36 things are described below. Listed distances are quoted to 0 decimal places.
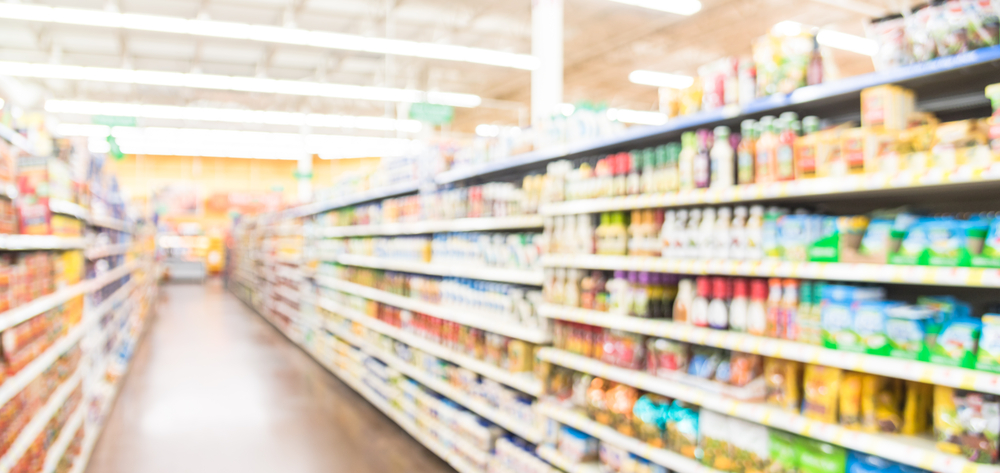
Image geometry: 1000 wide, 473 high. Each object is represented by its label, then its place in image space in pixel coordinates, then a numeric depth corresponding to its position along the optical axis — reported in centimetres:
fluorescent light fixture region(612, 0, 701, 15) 771
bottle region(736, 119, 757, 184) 229
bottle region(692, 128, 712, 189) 242
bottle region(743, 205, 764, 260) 225
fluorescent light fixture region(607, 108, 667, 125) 1685
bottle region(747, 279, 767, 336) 226
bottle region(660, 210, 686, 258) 258
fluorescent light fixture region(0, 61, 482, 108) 1057
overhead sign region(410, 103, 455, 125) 733
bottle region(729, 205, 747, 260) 230
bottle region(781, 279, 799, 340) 214
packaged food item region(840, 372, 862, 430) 200
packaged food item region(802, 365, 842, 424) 204
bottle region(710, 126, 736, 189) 235
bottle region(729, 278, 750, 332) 232
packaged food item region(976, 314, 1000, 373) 166
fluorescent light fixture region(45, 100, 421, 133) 1467
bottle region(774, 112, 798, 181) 215
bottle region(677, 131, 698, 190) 248
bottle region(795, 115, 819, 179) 207
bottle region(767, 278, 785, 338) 220
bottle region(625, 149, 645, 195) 278
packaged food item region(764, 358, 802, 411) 218
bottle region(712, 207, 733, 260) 236
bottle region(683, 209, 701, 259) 248
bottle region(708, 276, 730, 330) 239
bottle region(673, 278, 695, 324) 254
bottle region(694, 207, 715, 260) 242
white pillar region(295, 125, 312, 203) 1488
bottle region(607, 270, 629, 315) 283
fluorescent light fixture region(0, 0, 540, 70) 731
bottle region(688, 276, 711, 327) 246
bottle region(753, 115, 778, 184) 221
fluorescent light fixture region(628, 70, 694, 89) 1312
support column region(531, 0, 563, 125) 479
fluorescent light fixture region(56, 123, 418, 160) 1934
